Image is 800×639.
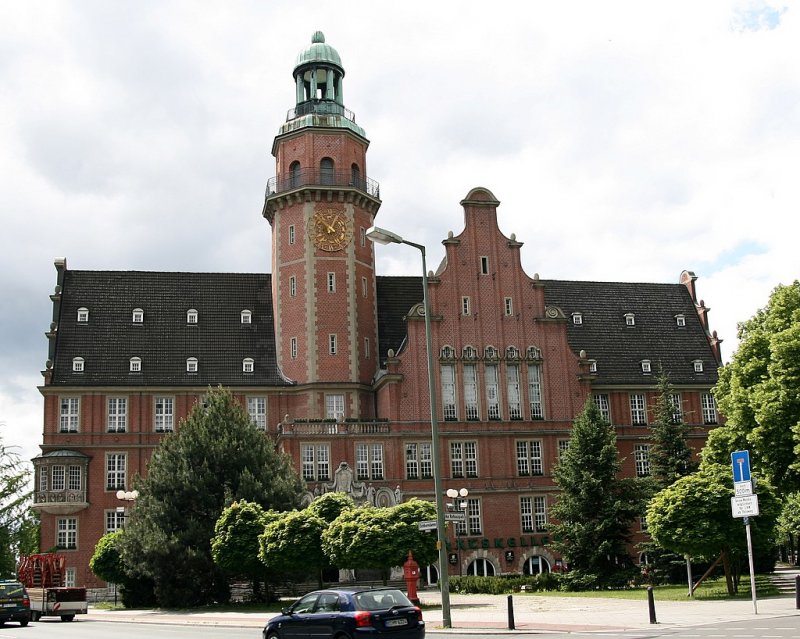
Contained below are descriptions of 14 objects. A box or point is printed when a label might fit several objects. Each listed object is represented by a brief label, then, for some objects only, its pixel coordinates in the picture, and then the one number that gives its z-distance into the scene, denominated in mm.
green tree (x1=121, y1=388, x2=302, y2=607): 50594
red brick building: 66000
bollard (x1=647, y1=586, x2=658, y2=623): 29033
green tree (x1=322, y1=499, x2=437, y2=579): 44125
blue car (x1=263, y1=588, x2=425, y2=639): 23156
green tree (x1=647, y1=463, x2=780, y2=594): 39312
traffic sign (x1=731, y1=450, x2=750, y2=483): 30558
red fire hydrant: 37531
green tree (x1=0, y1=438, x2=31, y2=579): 65500
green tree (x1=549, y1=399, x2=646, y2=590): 53656
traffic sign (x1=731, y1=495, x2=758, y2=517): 29844
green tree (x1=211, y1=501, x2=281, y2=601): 48125
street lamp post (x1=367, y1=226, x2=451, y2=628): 30375
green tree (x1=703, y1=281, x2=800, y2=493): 45812
